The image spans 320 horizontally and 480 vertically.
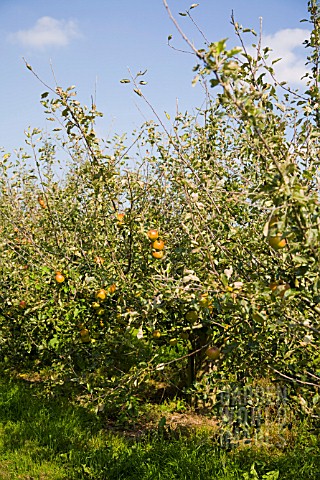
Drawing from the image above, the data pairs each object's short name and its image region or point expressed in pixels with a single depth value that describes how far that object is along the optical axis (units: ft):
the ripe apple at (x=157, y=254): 10.02
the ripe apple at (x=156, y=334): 11.18
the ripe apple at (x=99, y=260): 11.64
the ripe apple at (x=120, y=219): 11.20
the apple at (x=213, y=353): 9.46
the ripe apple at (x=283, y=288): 6.45
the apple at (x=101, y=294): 10.95
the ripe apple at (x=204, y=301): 7.18
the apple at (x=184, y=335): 11.64
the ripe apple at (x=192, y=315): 9.07
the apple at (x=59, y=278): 12.10
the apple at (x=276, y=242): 6.25
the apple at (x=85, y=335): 12.61
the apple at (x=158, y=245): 9.84
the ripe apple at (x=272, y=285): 7.08
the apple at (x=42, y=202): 15.27
